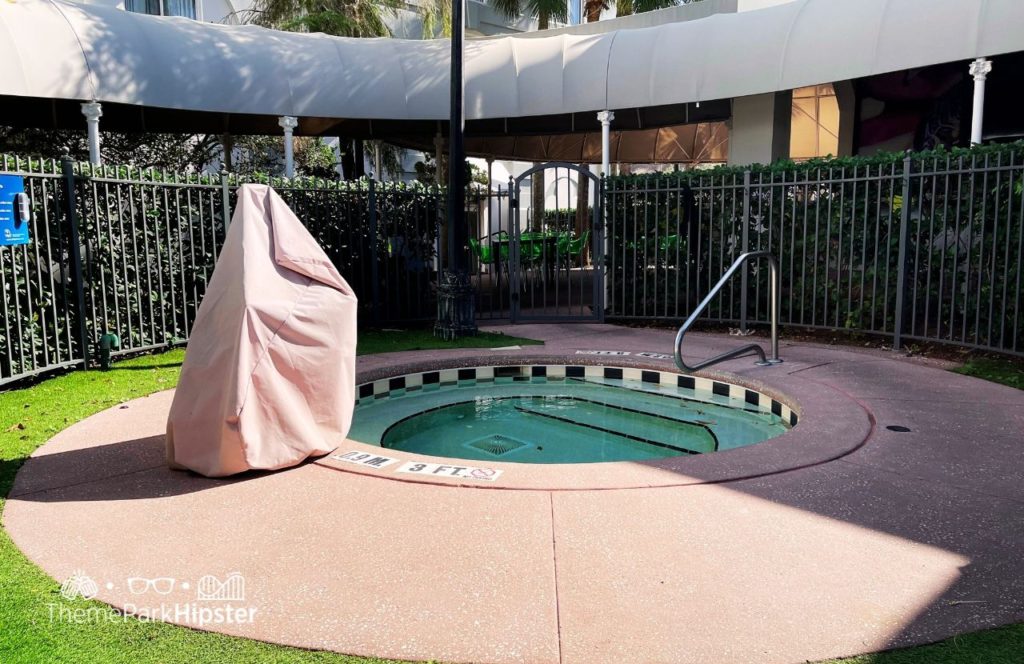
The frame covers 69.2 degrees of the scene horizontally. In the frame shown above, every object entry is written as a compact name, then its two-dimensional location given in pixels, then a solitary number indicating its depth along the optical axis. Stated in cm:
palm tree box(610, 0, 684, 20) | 2027
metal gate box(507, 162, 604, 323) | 1051
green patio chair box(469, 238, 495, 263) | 1157
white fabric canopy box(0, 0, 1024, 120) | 1012
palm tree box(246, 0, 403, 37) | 1820
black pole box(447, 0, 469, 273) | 846
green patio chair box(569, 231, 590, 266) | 1332
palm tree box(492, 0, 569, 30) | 1962
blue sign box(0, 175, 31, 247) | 583
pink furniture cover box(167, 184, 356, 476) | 387
